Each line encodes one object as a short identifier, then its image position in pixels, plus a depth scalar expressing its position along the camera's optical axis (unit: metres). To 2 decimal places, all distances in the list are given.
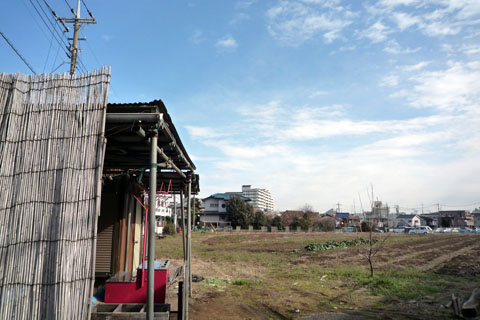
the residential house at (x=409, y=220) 81.05
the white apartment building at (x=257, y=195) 143.38
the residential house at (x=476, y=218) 81.81
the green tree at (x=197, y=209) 53.16
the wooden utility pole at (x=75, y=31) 14.41
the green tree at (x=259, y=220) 53.08
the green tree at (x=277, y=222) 54.22
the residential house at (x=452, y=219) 78.75
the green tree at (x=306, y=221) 53.47
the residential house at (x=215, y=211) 63.74
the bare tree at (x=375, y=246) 20.03
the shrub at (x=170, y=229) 36.66
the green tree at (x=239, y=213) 52.66
